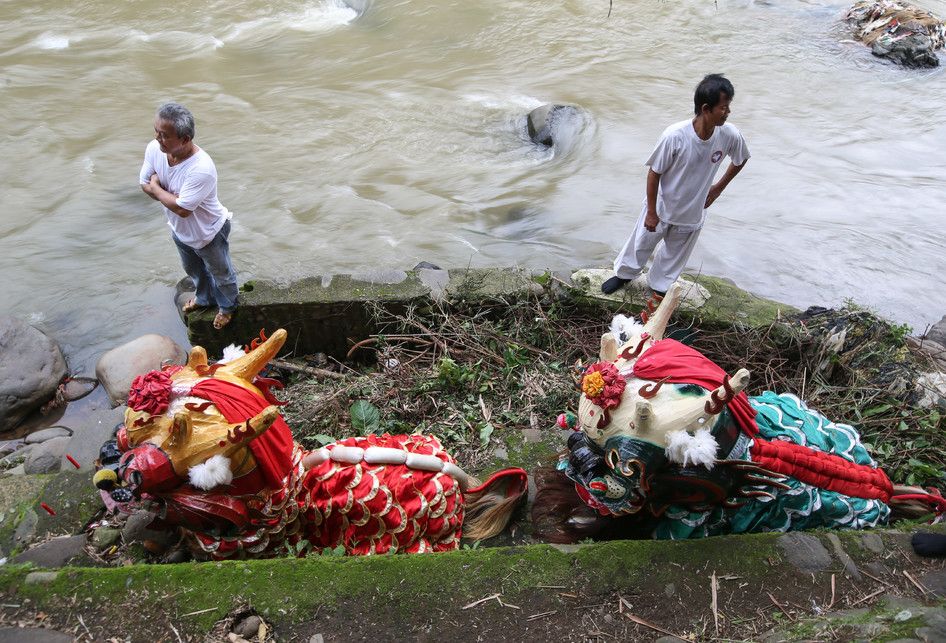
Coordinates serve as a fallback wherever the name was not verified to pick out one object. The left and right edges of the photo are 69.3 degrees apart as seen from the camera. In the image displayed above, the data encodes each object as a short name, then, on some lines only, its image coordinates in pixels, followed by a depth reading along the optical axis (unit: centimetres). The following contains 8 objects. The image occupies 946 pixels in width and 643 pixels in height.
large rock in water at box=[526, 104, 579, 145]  946
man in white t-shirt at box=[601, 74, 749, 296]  452
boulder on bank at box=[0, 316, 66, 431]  527
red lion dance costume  272
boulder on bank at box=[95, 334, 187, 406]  539
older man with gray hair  422
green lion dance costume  280
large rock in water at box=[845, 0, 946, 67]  1209
